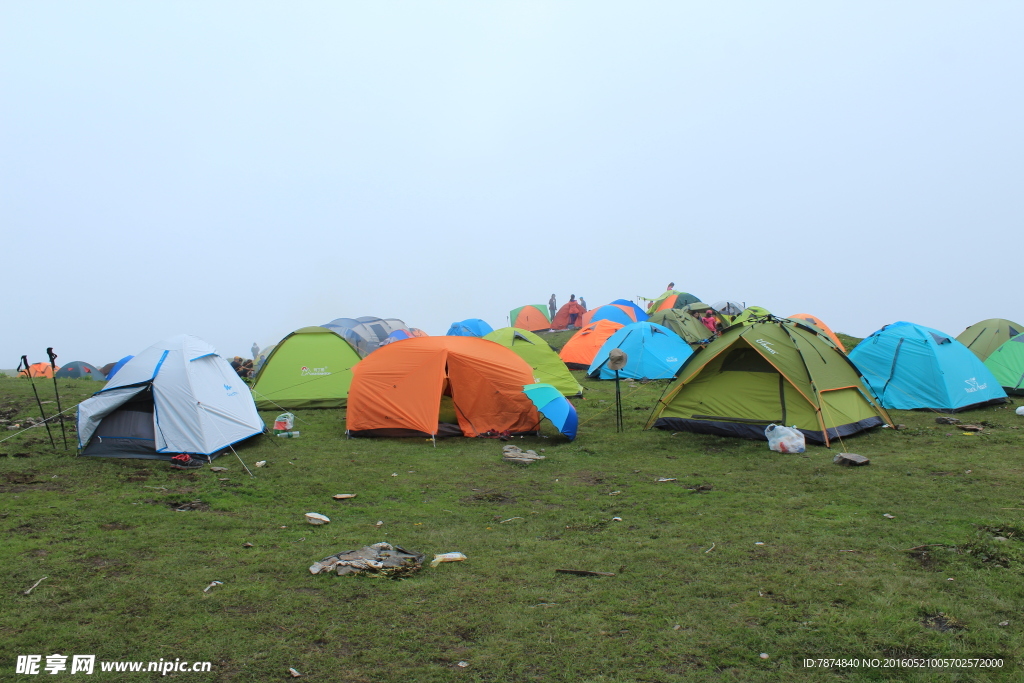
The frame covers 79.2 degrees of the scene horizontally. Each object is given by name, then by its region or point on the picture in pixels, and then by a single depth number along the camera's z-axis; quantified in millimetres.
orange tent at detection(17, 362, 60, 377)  22555
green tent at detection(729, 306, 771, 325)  22772
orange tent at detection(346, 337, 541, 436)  11547
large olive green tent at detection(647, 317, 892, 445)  10516
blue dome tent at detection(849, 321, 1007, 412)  13555
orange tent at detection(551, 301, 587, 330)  33844
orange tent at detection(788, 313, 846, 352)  23328
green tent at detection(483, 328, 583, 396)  16828
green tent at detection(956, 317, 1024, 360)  17859
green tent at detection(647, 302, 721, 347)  23828
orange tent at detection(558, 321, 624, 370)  22078
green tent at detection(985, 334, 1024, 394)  15570
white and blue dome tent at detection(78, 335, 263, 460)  9633
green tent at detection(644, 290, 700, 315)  33344
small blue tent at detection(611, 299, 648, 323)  29703
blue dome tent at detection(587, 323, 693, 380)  19266
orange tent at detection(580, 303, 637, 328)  29156
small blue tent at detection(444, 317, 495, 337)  27844
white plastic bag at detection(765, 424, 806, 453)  9805
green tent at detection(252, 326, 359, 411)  15320
